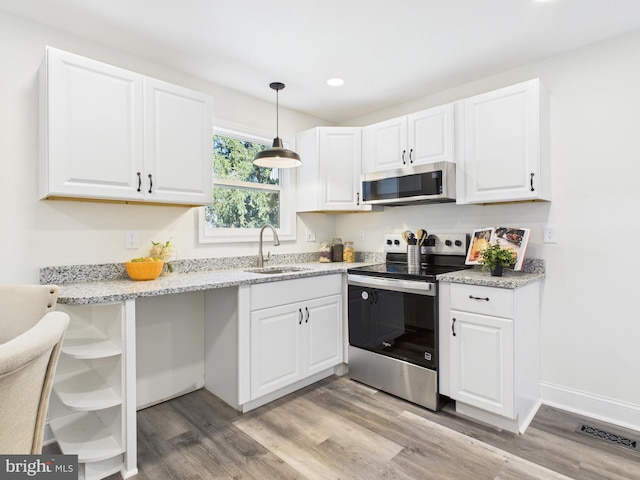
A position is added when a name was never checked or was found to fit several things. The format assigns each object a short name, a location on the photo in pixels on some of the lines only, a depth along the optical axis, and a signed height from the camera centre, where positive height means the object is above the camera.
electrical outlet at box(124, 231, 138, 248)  2.32 +0.00
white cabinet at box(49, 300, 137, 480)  1.70 -0.78
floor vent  1.95 -1.14
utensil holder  2.79 -0.13
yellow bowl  2.14 -0.19
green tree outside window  2.90 +0.42
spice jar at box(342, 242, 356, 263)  3.45 -0.15
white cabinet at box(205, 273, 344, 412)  2.28 -0.70
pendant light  2.50 +0.59
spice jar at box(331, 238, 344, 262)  3.46 -0.12
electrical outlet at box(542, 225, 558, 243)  2.42 +0.03
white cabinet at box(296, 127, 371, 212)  3.24 +0.66
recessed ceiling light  2.75 +1.25
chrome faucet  2.94 -0.13
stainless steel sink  2.88 -0.25
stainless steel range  2.36 -0.59
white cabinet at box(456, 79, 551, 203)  2.26 +0.63
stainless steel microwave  2.56 +0.42
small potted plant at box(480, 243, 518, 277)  2.26 -0.13
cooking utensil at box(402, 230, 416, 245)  2.86 +0.03
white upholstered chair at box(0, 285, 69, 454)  0.73 -0.33
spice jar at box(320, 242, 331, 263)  3.41 -0.15
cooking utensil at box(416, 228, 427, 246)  2.84 +0.02
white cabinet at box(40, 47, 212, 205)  1.84 +0.60
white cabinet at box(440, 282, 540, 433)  2.05 -0.70
